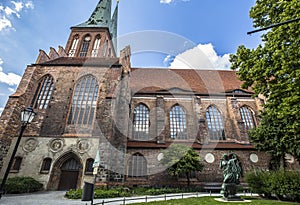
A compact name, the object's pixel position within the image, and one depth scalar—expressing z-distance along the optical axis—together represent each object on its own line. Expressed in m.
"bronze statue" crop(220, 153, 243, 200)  9.24
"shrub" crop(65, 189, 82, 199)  9.32
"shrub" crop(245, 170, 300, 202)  8.64
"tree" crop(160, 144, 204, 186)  14.70
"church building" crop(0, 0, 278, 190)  13.22
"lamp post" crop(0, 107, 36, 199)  6.21
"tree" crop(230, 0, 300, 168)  7.08
